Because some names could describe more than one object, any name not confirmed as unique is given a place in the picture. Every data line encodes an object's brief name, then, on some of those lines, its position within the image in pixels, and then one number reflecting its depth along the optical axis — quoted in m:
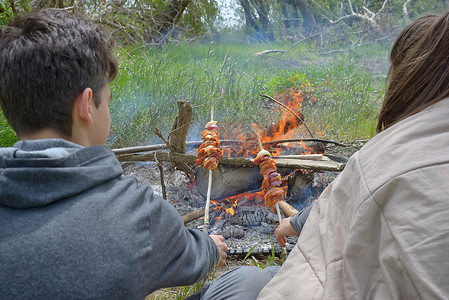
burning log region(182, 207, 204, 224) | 2.70
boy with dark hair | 0.79
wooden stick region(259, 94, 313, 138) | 3.39
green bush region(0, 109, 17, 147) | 3.24
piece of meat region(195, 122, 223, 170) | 2.27
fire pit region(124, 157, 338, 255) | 2.74
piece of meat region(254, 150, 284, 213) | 2.18
